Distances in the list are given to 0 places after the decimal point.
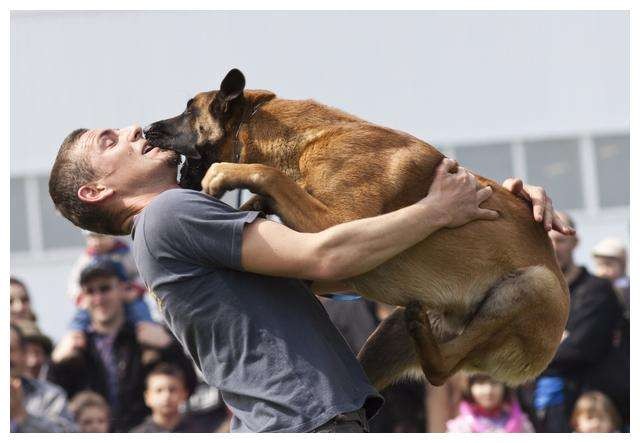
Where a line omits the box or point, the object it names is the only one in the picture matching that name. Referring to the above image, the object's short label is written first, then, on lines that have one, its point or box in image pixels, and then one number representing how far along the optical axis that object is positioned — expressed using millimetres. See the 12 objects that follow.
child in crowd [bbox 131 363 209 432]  12727
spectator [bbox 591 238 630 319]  13586
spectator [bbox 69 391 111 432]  12641
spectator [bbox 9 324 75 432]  12383
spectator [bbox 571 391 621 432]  12109
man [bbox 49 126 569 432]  5734
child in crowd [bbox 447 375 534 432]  12383
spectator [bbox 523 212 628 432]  12312
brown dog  6746
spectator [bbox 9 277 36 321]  13367
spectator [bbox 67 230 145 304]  13430
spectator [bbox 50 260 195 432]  12805
